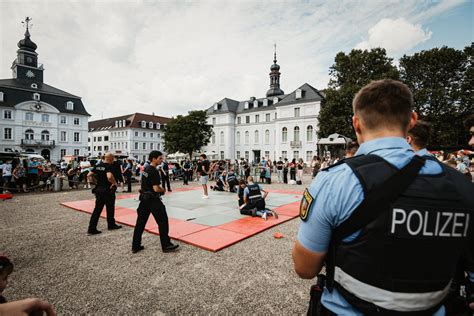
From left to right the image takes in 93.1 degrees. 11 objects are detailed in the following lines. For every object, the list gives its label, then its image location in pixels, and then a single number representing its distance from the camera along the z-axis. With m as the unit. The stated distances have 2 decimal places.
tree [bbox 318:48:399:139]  28.86
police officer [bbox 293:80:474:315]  1.06
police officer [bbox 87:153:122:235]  5.83
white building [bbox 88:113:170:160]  59.94
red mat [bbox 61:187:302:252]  5.09
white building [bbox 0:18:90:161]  38.66
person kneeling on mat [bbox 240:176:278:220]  7.36
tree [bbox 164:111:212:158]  45.97
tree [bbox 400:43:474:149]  26.98
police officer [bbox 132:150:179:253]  4.64
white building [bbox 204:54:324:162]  42.03
